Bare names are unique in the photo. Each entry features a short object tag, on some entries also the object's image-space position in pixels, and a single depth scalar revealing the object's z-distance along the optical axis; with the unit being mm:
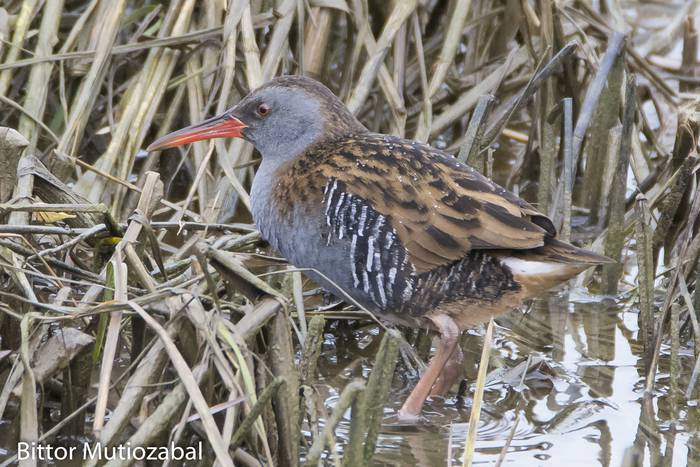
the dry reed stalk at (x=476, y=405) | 5277
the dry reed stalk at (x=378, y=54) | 9453
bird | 6773
